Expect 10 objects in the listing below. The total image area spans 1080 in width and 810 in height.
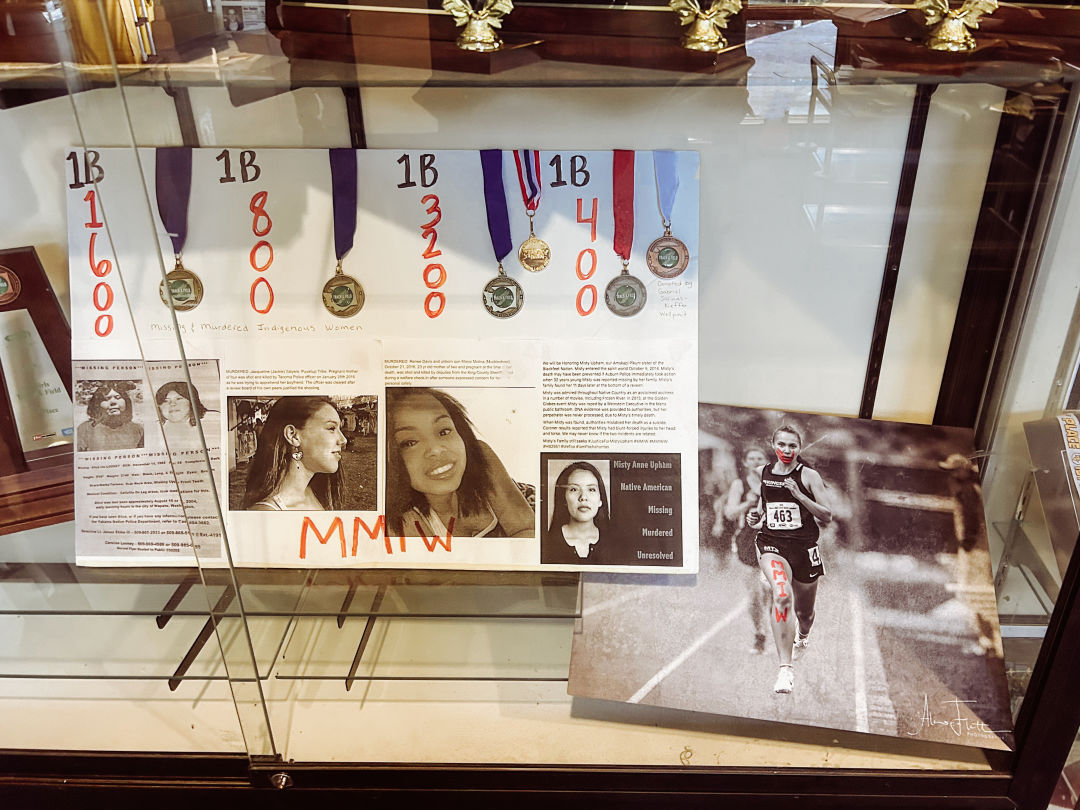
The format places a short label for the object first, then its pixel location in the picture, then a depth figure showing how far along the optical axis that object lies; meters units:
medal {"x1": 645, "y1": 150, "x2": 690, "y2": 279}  0.88
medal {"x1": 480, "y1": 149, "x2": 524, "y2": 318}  0.88
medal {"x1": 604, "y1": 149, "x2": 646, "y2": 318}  0.88
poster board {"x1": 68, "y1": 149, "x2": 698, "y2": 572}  0.88
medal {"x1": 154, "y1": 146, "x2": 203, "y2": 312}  0.87
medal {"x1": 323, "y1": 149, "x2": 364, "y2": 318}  0.88
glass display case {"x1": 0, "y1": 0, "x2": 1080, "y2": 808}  0.86
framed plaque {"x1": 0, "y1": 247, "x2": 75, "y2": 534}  0.91
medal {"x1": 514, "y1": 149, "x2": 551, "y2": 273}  0.88
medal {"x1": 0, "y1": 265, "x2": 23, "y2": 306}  0.89
